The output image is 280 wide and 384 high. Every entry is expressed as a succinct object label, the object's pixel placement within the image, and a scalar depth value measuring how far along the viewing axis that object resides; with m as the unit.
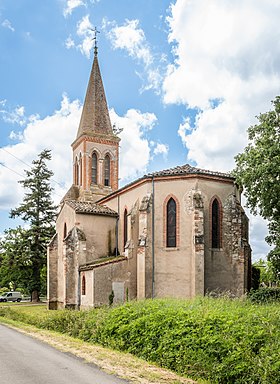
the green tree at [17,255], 51.91
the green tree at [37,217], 52.01
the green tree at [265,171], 27.00
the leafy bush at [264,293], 26.18
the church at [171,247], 30.31
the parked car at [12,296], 65.77
